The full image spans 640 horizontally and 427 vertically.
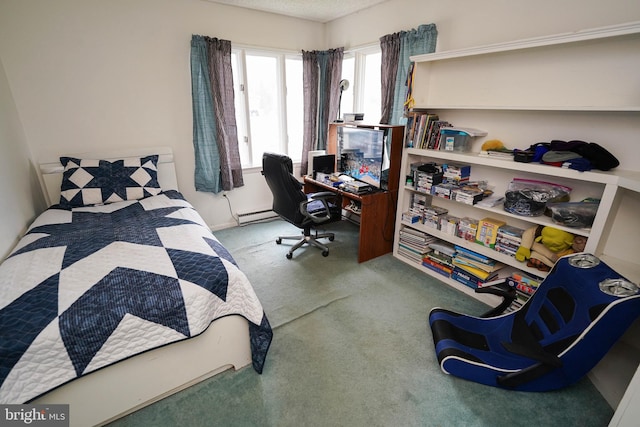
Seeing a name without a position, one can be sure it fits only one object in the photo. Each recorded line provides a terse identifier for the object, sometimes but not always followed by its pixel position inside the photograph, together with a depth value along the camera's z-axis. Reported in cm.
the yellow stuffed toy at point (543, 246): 184
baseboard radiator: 371
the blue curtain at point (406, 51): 257
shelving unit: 161
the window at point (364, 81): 338
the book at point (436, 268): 255
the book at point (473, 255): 228
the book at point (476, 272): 226
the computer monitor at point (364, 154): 273
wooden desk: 270
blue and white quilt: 116
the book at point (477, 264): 225
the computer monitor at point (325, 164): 333
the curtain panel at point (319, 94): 363
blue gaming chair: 130
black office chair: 260
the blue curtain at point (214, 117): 303
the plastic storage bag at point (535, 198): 194
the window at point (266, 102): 344
